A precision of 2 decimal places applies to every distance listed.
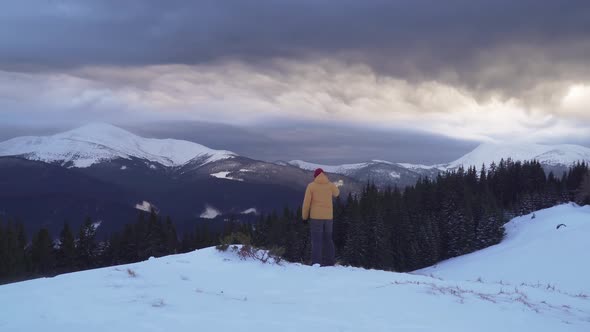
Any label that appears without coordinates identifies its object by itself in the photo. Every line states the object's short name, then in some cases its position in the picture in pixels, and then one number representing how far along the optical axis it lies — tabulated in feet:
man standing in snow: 44.70
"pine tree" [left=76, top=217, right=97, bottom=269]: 183.93
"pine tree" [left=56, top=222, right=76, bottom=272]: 177.68
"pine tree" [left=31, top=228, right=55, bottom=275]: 169.27
